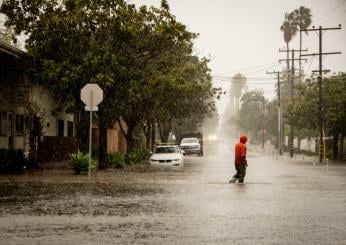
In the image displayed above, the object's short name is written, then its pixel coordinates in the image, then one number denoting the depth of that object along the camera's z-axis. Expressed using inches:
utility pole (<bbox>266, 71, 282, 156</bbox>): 2544.3
